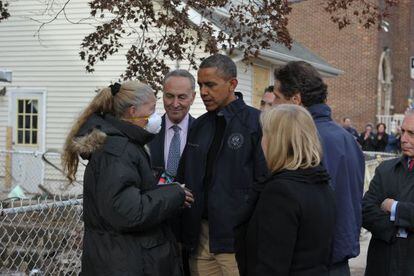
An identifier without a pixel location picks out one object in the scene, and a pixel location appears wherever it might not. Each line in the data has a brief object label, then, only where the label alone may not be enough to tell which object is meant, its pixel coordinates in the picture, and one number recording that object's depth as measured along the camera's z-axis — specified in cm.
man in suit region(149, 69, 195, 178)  402
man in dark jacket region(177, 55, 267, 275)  347
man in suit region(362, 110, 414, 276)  373
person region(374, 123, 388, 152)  1959
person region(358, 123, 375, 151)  1989
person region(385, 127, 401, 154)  1850
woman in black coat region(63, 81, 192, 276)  299
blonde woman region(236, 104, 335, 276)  269
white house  1416
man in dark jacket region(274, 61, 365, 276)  317
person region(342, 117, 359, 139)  1733
